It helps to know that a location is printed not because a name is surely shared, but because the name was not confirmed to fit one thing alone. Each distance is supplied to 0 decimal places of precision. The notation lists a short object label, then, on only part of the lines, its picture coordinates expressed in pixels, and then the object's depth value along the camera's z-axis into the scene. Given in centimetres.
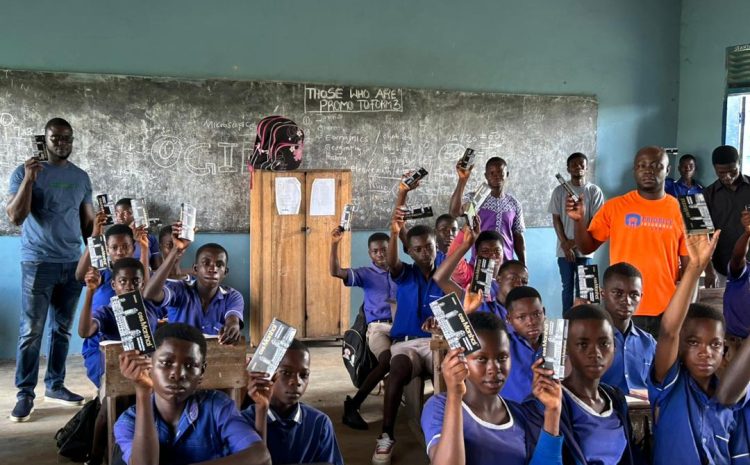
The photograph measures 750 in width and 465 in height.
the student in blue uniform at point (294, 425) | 219
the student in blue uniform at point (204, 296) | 340
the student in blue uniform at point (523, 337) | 269
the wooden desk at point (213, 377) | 292
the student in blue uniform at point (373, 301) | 406
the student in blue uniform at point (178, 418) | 189
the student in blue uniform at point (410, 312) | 373
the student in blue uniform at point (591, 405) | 198
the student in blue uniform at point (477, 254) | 325
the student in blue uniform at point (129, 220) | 491
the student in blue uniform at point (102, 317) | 317
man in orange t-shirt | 341
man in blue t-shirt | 414
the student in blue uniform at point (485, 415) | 181
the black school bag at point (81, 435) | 341
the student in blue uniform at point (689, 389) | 210
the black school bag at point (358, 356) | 412
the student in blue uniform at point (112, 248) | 366
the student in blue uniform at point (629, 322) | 276
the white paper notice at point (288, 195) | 582
